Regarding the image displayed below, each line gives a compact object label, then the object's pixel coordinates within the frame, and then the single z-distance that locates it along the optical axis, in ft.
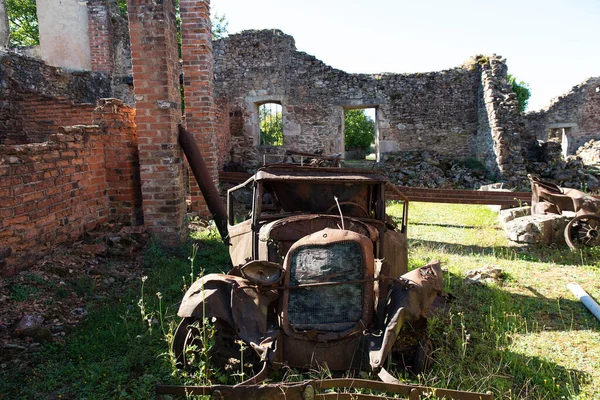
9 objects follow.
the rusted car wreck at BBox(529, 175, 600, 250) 20.89
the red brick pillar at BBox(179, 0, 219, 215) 23.94
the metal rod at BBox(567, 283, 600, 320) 13.81
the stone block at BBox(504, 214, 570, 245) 22.06
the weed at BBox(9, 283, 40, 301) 12.96
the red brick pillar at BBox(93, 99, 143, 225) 20.06
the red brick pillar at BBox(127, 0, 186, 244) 19.27
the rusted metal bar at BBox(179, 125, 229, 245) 20.58
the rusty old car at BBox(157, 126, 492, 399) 8.87
